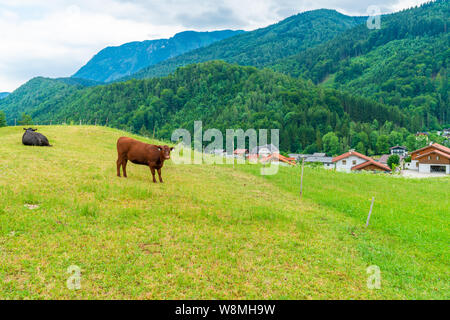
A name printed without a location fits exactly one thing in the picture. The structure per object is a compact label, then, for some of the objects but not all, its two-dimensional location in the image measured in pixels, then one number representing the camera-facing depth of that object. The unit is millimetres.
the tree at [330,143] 134250
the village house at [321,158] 99125
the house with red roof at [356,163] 79344
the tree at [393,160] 89375
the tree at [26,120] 78444
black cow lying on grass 21531
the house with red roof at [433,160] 62750
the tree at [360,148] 135000
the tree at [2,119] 69588
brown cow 13922
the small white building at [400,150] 124125
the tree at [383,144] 135125
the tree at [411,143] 126369
